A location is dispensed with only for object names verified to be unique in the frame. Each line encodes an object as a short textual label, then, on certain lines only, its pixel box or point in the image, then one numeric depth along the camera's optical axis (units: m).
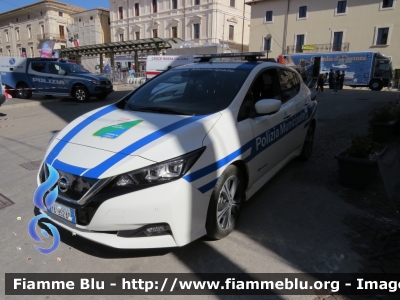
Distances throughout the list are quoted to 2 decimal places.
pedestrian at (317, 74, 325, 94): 21.73
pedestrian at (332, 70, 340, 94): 21.86
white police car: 2.33
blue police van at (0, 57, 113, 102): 13.50
